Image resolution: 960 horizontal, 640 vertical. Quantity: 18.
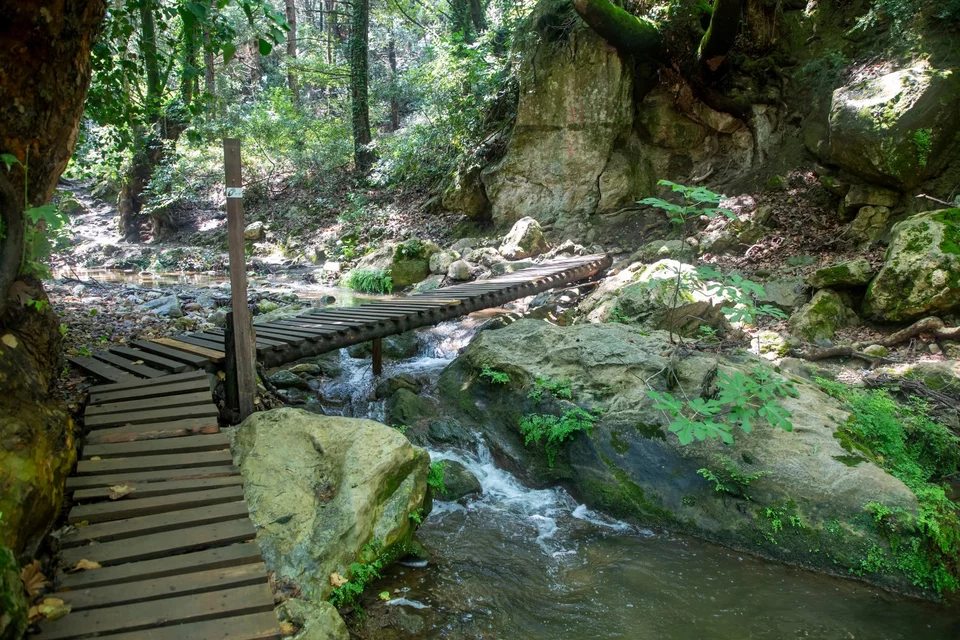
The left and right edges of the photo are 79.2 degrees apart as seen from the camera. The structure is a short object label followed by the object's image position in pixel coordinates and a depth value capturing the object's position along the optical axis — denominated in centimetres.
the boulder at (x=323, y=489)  312
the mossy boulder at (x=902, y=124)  764
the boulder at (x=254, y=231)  1723
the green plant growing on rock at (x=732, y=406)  343
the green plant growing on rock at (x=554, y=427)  478
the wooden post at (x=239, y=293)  405
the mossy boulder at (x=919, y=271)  653
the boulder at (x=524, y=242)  1149
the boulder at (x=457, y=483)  470
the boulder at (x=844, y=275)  727
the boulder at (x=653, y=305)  722
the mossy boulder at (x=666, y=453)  383
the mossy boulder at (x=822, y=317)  711
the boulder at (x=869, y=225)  821
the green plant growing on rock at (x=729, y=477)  408
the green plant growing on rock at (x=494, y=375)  549
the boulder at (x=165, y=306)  870
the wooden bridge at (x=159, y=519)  234
